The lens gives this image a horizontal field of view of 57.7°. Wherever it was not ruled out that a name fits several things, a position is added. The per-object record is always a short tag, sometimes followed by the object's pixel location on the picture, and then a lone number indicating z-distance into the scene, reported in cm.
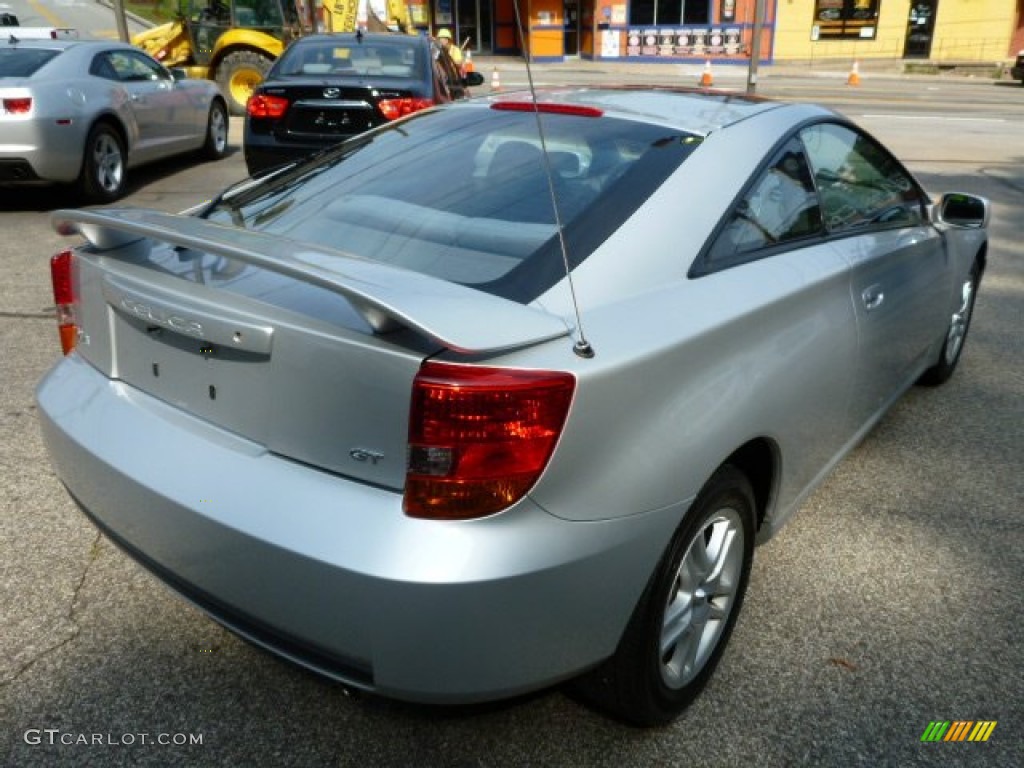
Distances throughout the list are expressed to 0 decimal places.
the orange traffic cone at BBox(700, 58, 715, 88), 2623
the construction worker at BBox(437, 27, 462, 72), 1786
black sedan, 831
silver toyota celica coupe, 177
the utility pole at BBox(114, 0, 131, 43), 1917
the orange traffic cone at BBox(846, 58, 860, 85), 2884
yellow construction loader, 1583
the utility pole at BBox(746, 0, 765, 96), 1384
